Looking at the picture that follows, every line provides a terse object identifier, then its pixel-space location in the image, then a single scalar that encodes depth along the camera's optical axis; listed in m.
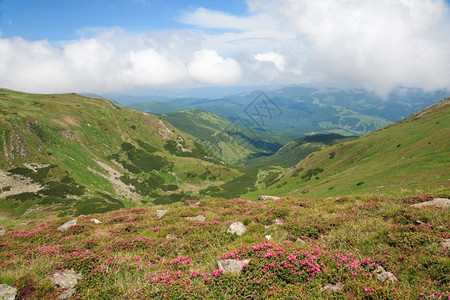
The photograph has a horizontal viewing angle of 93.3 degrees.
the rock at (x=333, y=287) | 7.64
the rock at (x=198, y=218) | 18.28
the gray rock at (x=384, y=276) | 7.77
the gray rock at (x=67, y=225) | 17.86
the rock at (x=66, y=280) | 8.22
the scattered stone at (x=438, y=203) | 13.76
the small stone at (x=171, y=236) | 14.08
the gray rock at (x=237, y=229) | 14.15
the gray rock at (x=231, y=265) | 8.98
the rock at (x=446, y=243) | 8.64
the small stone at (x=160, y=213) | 20.48
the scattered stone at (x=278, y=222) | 15.43
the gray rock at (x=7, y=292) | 7.23
